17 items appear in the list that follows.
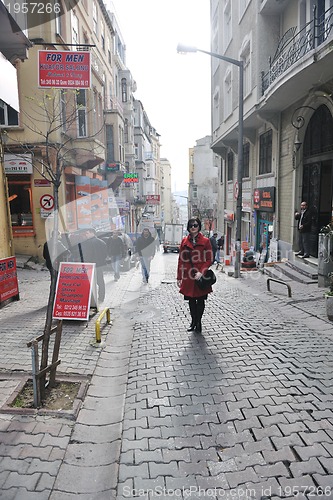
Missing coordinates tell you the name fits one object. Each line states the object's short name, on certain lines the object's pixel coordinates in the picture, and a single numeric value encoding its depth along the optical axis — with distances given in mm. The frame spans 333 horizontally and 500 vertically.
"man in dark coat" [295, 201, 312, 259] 10797
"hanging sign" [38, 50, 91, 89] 7770
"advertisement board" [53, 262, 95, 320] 6031
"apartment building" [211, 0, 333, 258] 10258
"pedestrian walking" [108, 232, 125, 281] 11633
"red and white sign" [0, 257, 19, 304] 7648
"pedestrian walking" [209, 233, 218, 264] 15660
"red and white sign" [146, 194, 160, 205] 46275
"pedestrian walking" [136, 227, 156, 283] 11078
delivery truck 34406
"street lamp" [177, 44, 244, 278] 12406
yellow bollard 5504
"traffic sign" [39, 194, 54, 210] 13430
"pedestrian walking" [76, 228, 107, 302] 7379
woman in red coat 5543
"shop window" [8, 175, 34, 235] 14984
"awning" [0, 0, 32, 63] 8094
